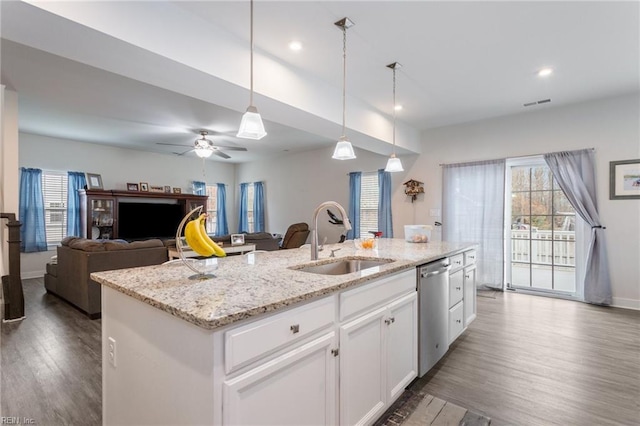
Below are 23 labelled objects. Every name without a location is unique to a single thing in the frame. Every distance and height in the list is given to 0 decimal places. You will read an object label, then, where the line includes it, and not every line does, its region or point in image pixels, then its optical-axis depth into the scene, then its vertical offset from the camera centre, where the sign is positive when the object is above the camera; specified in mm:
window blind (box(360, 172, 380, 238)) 6387 +176
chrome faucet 2260 -188
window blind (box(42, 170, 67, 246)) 6180 +83
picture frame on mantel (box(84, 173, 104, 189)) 6418 +605
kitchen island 1038 -553
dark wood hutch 6156 +5
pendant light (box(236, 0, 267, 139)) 1975 +546
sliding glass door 4504 -298
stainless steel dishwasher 2219 -771
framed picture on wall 3887 +410
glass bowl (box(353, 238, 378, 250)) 2865 -317
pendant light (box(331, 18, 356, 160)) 2668 +535
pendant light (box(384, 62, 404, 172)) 3193 +507
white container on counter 3410 -258
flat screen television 6730 -235
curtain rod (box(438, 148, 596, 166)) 4212 +806
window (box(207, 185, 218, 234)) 8766 +52
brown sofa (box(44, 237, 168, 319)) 3607 -653
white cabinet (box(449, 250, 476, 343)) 2732 -778
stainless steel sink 2309 -429
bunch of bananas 1475 -144
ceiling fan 5160 +1058
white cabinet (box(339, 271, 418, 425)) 1531 -781
